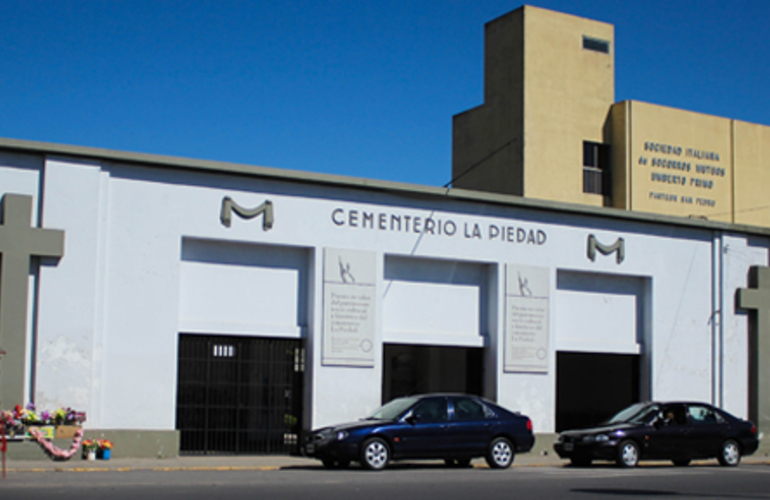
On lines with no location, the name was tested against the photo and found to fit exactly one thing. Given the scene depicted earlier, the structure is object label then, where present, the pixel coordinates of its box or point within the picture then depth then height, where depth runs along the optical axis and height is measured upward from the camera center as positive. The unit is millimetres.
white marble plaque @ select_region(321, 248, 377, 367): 20688 +595
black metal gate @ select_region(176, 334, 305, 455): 19609 -1372
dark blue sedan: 16891 -1869
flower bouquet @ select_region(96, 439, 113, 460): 18016 -2337
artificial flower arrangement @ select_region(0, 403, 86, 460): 17078 -1761
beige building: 30609 +6794
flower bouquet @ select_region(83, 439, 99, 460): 17766 -2309
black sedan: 19172 -2055
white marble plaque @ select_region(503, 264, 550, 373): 22844 +443
